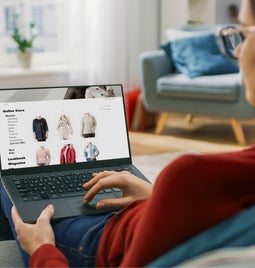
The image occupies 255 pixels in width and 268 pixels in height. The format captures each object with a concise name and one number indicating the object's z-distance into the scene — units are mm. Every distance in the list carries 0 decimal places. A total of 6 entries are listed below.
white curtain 4691
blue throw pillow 4328
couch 704
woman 745
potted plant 4573
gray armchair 4090
